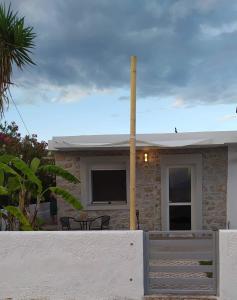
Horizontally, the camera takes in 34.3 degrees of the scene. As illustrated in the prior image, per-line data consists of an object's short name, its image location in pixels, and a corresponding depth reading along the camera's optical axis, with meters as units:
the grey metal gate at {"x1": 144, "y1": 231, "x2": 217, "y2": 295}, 6.13
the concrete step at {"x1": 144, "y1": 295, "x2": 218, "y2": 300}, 6.06
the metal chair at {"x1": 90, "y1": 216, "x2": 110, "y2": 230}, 11.60
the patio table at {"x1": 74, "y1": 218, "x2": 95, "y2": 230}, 11.51
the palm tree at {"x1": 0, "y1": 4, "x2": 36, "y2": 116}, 9.27
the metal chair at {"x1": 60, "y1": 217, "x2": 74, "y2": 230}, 11.25
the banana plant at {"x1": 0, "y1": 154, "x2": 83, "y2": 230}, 8.11
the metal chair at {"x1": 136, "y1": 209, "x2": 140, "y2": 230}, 11.99
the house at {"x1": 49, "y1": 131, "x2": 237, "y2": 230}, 11.88
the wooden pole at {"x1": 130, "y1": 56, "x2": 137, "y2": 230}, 6.96
